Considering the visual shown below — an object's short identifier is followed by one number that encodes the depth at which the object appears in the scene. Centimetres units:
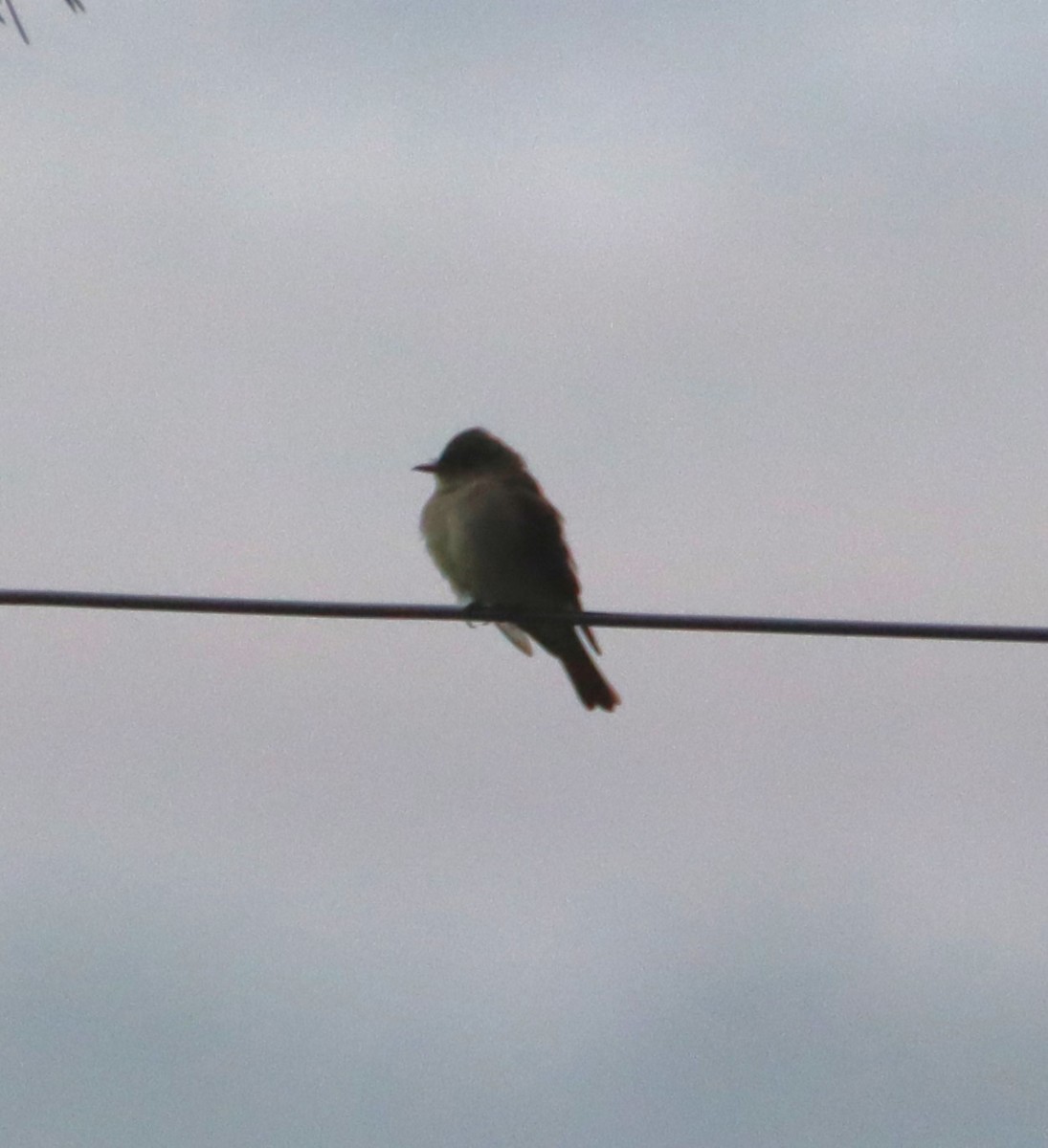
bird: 1972
